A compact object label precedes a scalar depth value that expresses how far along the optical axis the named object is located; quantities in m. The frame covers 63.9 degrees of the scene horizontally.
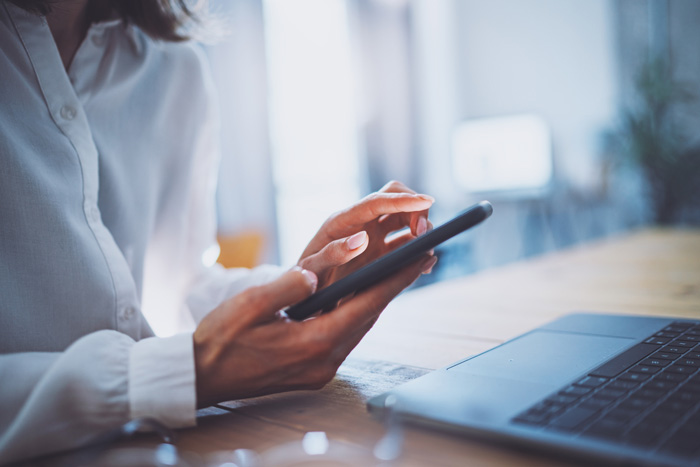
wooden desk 0.44
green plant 3.96
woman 0.45
